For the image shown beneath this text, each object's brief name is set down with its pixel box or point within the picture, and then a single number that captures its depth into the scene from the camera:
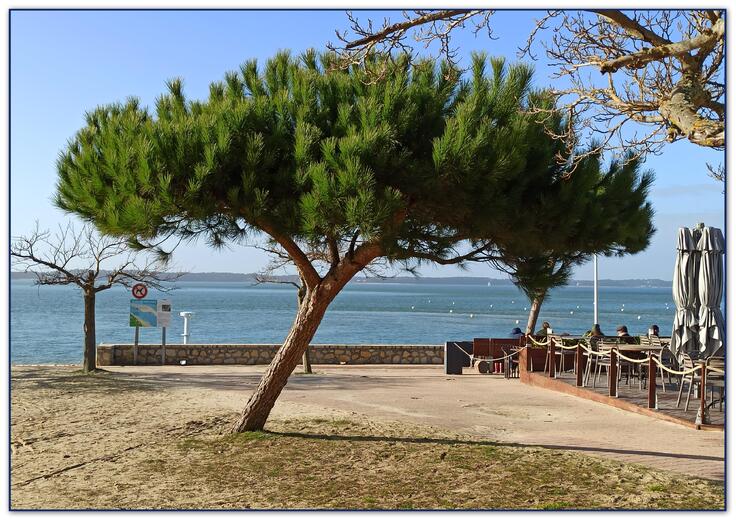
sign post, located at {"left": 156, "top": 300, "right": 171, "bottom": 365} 19.45
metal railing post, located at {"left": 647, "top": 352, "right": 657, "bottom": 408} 10.80
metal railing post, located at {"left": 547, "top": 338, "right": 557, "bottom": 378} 14.44
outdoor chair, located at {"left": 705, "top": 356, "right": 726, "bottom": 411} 10.13
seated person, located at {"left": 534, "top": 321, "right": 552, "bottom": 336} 18.14
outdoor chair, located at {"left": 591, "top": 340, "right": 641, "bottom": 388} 12.93
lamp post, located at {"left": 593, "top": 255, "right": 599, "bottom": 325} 24.32
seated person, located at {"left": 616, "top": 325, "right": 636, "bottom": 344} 14.99
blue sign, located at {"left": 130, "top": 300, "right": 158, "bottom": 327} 19.35
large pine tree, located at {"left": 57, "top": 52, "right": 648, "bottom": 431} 7.48
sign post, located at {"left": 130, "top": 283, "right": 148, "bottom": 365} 18.95
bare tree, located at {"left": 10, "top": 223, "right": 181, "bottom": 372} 16.00
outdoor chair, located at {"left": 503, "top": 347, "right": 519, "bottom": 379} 16.53
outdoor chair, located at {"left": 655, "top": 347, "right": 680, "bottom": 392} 12.10
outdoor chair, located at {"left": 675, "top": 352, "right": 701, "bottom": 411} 10.30
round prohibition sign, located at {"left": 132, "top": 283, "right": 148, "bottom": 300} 18.96
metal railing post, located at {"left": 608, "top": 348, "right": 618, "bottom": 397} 11.71
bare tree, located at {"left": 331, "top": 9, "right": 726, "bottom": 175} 5.11
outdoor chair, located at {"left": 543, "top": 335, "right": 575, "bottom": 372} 15.10
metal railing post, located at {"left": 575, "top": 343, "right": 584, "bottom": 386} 13.21
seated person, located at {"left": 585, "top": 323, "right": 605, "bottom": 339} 15.28
